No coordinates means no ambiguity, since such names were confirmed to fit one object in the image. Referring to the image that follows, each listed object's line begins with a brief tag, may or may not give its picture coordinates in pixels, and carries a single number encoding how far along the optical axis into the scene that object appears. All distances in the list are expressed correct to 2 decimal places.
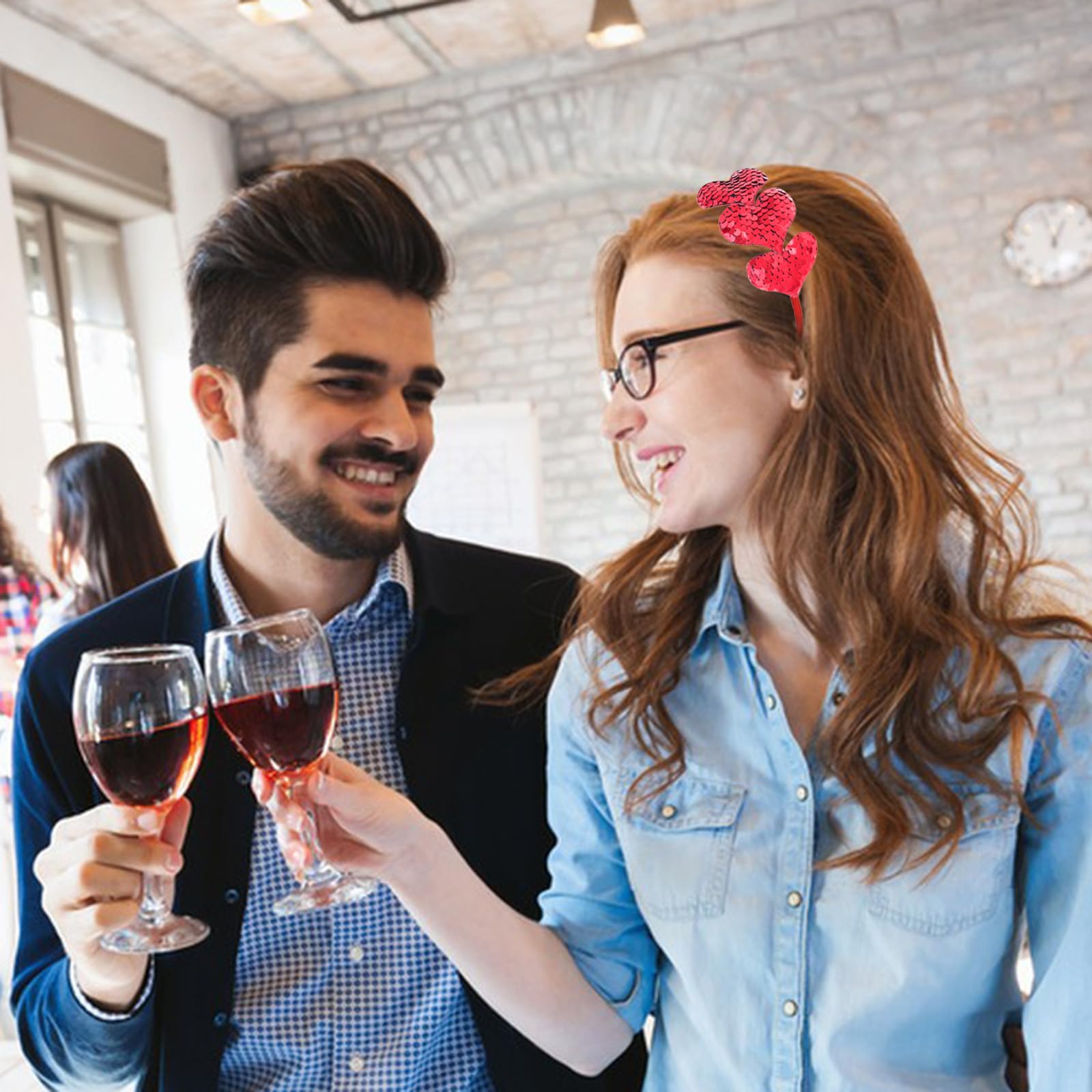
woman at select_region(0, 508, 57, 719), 3.79
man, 1.42
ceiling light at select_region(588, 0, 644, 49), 4.46
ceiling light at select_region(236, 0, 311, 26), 4.20
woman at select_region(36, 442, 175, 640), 3.53
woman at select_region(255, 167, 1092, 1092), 1.17
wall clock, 5.23
